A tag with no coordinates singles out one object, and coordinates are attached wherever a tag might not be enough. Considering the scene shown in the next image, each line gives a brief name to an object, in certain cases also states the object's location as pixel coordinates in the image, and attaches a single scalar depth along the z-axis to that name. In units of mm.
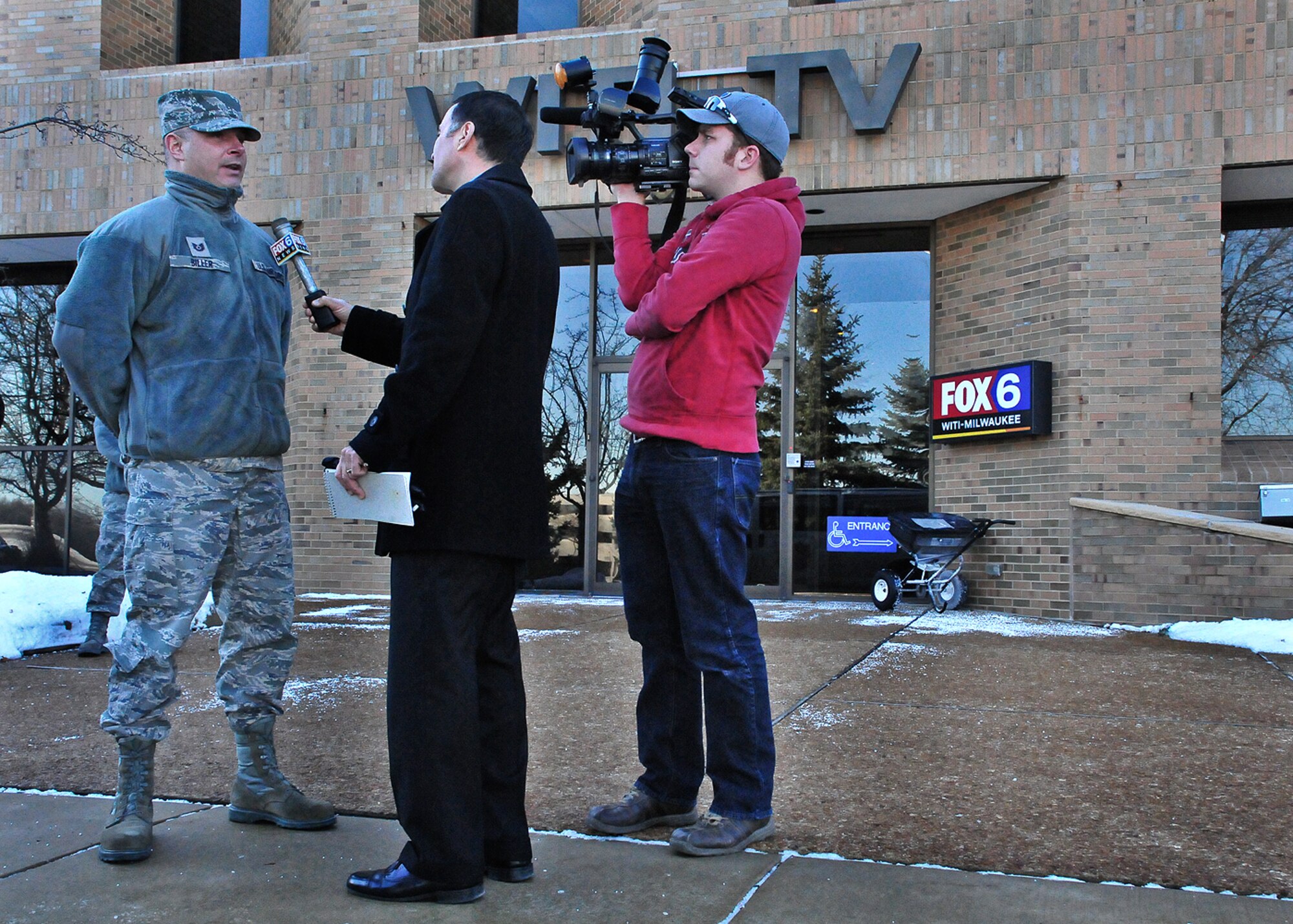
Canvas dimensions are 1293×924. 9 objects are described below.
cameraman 2867
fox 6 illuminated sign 9445
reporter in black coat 2480
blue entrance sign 10859
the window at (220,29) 12867
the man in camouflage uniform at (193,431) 2887
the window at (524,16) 11844
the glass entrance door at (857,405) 10922
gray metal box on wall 8750
